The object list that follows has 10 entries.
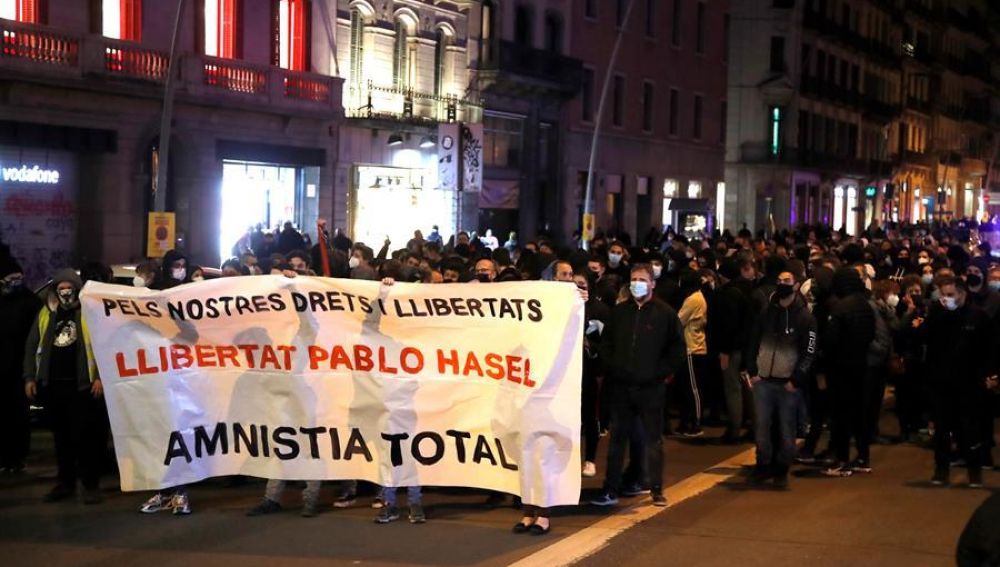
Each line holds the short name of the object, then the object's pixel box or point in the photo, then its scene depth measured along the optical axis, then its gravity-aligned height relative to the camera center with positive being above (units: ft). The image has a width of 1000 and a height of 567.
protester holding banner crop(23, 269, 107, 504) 35.29 -4.21
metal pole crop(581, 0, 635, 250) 118.34 +7.26
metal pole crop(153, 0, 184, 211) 76.28 +4.35
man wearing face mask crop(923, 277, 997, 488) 39.24 -4.14
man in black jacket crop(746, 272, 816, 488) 38.81 -3.77
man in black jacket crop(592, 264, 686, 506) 35.47 -3.52
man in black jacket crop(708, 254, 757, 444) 47.21 -3.74
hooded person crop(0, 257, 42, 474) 38.93 -4.29
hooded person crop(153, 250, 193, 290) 40.01 -1.61
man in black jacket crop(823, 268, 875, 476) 40.78 -3.84
